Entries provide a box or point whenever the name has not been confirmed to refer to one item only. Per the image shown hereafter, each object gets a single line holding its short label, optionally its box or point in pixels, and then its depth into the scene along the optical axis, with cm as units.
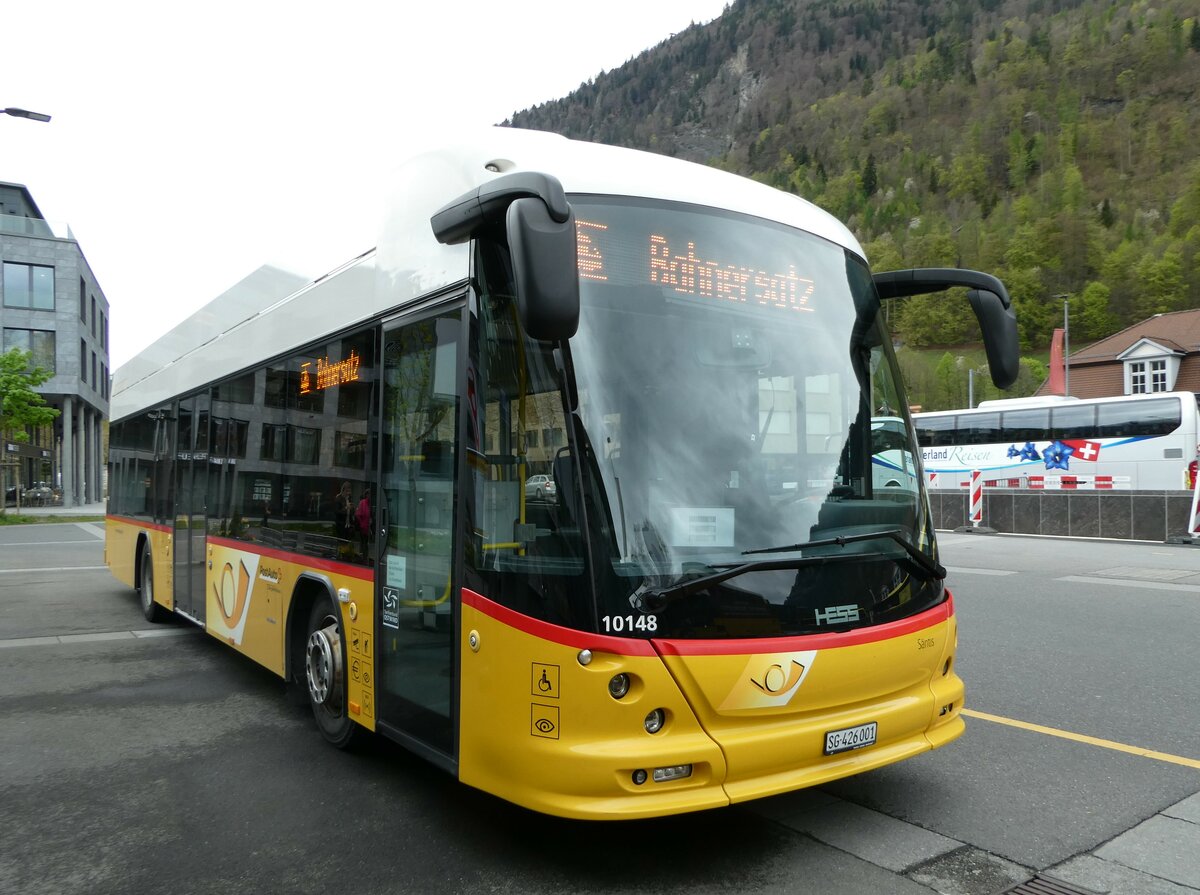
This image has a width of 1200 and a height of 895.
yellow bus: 351
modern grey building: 4744
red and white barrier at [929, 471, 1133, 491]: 2781
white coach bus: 2720
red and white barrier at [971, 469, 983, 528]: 2308
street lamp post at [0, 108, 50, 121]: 1512
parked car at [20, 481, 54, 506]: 4884
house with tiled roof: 5838
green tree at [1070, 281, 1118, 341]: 10762
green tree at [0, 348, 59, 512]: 3562
